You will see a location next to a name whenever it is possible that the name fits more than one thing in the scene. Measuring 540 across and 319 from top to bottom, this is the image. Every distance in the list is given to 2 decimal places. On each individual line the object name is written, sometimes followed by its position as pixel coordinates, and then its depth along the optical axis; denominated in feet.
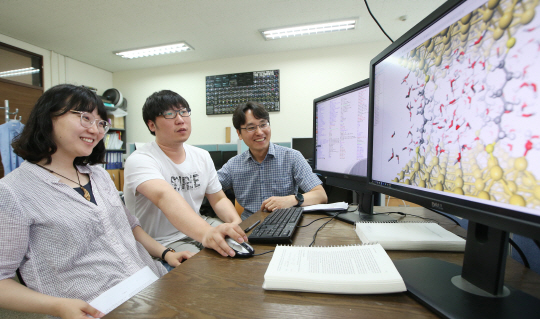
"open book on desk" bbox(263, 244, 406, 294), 1.36
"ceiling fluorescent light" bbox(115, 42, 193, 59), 13.66
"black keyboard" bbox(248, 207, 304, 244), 2.26
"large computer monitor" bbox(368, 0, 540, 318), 1.04
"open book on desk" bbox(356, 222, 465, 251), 1.98
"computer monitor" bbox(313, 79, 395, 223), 3.00
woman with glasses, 2.14
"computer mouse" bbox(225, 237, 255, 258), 1.96
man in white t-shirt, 3.33
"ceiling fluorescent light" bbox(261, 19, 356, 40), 11.66
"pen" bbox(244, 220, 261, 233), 2.67
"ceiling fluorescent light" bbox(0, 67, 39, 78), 12.02
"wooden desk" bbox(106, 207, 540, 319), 1.25
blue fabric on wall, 7.94
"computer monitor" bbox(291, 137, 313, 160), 9.18
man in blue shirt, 5.15
